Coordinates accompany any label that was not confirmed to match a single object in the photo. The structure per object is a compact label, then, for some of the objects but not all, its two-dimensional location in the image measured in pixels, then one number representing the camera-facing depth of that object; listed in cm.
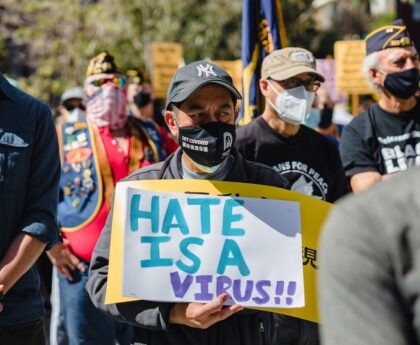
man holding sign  321
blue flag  666
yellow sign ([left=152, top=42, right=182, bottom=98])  1460
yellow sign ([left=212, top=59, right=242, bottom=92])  1428
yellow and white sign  322
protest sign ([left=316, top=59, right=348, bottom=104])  1380
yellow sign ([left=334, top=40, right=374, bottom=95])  1283
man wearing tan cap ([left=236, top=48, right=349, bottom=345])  484
